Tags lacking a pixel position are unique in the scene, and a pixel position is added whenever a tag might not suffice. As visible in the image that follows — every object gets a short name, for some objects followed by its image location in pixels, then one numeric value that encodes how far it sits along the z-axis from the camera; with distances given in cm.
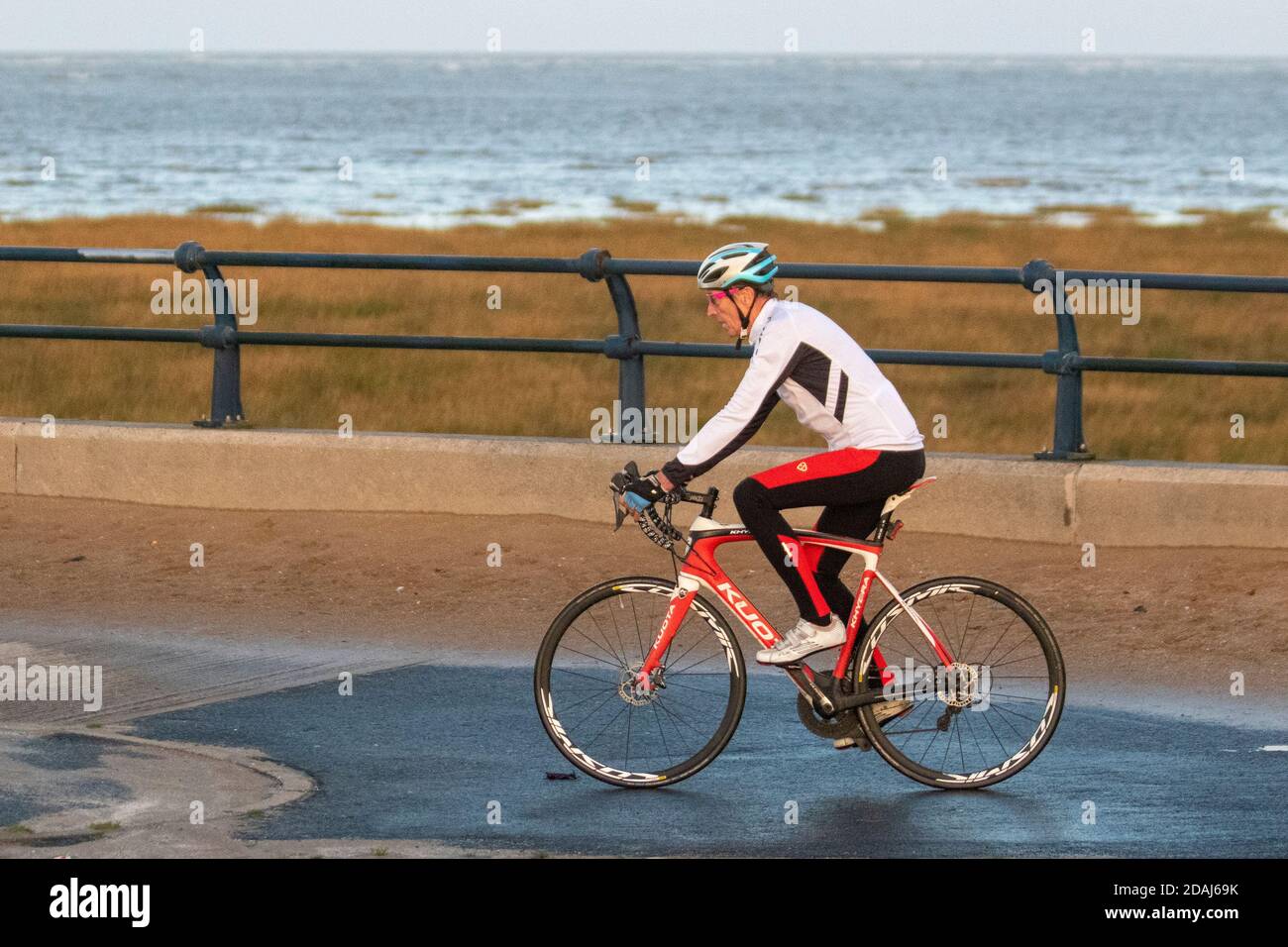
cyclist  1334
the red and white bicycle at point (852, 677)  1379
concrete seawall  2061
